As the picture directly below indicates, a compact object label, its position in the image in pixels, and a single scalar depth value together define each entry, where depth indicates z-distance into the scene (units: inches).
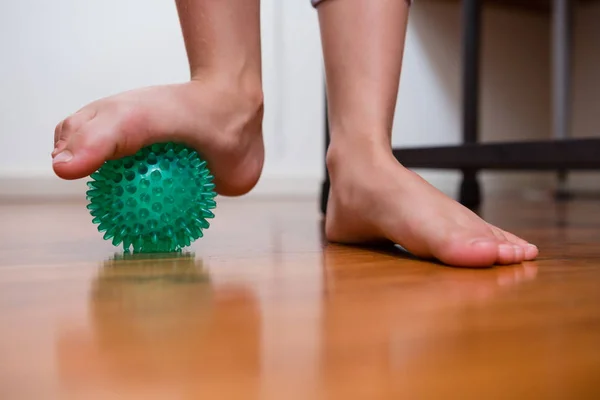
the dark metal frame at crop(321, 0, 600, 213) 42.3
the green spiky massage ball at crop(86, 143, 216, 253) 27.3
